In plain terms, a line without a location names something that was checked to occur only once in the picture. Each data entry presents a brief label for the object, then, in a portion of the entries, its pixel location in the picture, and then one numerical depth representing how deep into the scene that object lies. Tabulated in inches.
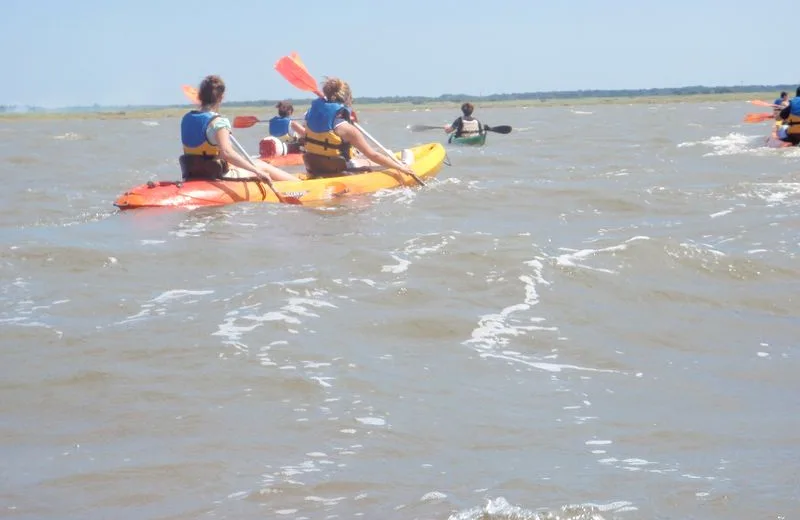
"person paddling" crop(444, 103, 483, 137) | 811.4
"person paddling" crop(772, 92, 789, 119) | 762.4
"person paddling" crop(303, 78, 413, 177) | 427.5
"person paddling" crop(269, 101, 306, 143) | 630.5
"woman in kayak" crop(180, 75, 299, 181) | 372.5
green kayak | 810.8
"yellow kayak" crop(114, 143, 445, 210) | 371.6
